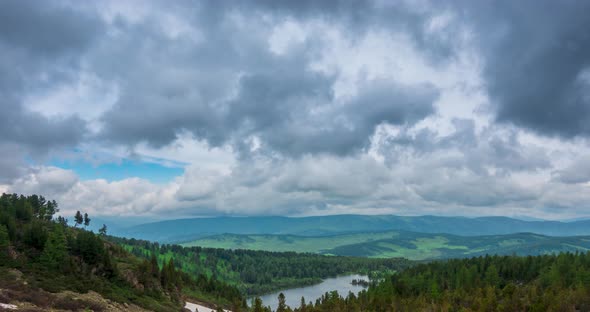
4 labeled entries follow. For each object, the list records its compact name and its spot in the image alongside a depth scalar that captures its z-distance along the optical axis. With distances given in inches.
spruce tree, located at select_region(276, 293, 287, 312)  4486.7
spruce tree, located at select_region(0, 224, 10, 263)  3444.9
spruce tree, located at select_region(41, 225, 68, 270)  3666.3
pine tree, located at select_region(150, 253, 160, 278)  4921.3
